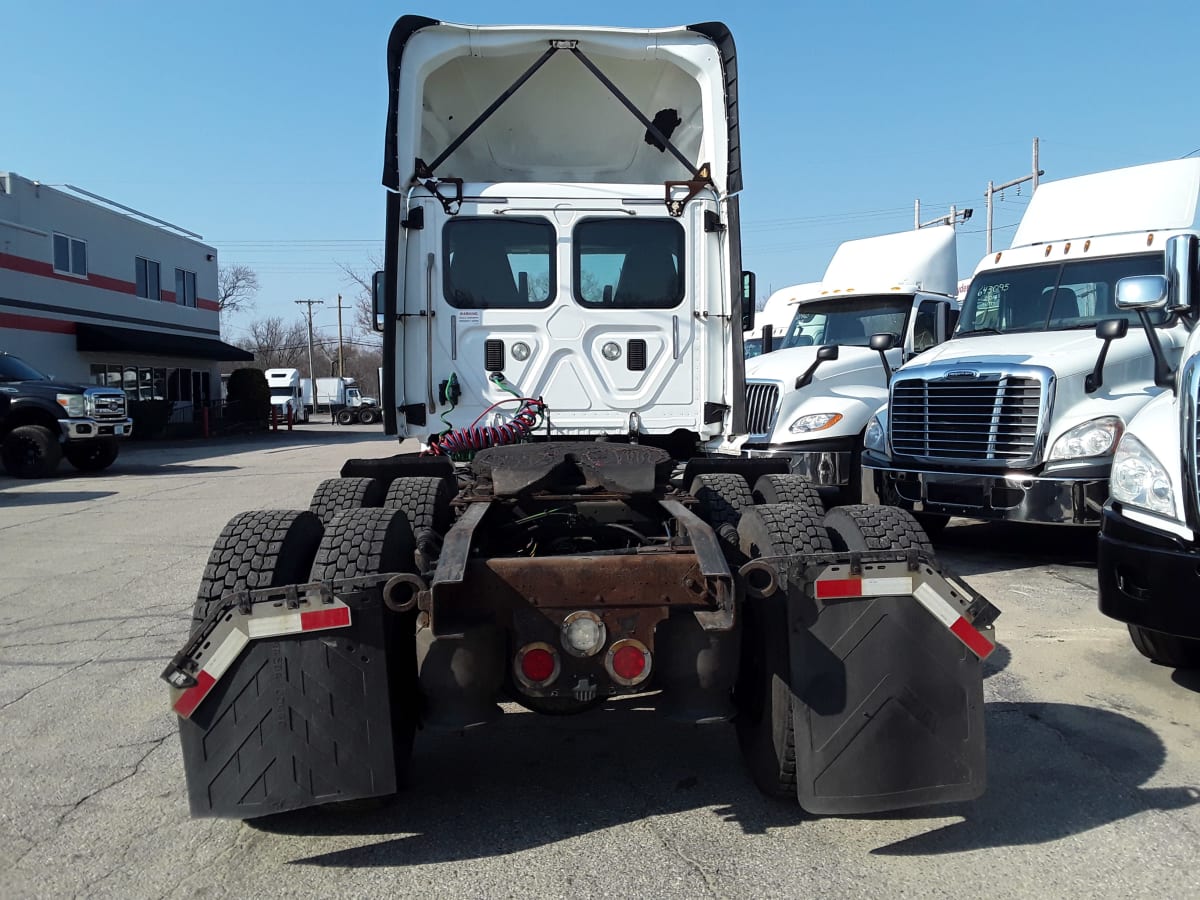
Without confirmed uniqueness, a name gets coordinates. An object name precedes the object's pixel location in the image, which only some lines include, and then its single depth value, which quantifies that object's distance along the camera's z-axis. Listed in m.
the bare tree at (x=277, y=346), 89.69
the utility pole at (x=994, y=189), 41.13
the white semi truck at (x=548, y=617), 3.14
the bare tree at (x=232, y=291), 73.31
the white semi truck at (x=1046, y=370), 7.36
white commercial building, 25.81
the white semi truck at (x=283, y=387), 50.20
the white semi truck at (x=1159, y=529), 4.35
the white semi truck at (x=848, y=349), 9.42
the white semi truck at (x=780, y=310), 16.66
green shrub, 37.44
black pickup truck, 17.75
